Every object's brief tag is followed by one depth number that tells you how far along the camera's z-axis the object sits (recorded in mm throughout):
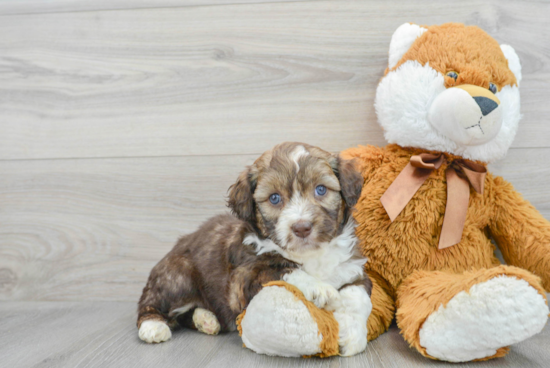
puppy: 789
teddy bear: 841
